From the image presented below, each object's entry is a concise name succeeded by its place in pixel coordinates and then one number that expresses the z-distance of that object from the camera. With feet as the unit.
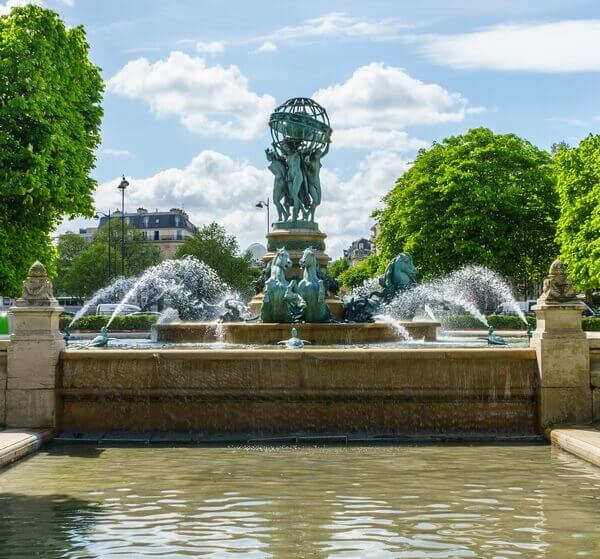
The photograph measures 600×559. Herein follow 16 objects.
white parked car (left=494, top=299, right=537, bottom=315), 163.70
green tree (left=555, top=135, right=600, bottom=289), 139.95
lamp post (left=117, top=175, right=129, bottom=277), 209.67
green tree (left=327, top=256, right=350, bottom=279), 601.83
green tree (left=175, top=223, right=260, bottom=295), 241.35
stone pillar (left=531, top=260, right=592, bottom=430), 41.52
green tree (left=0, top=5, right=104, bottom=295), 95.96
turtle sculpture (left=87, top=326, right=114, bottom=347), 59.41
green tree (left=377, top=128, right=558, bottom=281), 154.10
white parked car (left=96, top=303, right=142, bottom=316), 176.26
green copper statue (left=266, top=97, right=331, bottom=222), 85.51
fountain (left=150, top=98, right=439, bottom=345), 66.28
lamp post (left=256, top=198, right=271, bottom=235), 214.07
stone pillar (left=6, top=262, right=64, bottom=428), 41.86
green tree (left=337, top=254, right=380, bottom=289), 372.42
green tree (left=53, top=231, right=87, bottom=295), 323.86
